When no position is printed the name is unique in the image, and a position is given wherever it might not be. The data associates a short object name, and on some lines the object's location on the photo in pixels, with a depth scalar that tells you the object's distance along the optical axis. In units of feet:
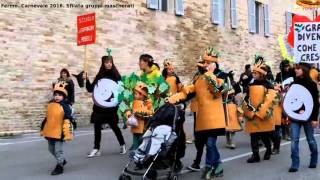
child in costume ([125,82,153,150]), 25.86
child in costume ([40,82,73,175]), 25.90
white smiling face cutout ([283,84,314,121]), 26.99
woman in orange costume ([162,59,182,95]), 34.22
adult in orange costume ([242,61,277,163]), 29.96
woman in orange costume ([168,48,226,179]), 24.70
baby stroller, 22.58
